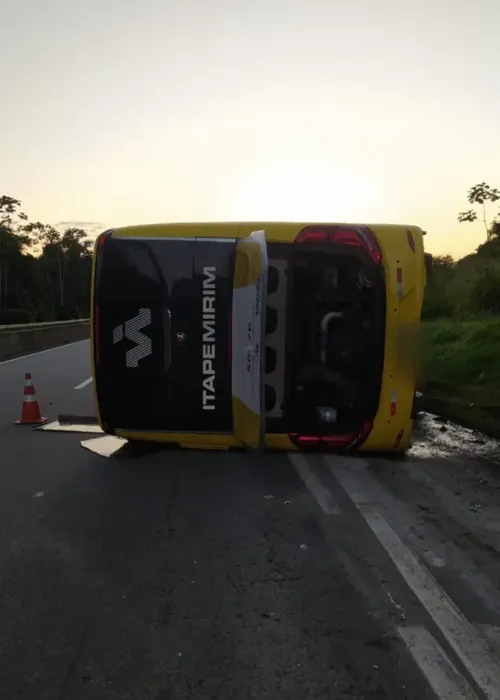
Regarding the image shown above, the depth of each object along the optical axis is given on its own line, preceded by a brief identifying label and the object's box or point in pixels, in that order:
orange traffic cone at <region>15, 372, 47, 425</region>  9.34
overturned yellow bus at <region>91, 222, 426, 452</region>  6.17
